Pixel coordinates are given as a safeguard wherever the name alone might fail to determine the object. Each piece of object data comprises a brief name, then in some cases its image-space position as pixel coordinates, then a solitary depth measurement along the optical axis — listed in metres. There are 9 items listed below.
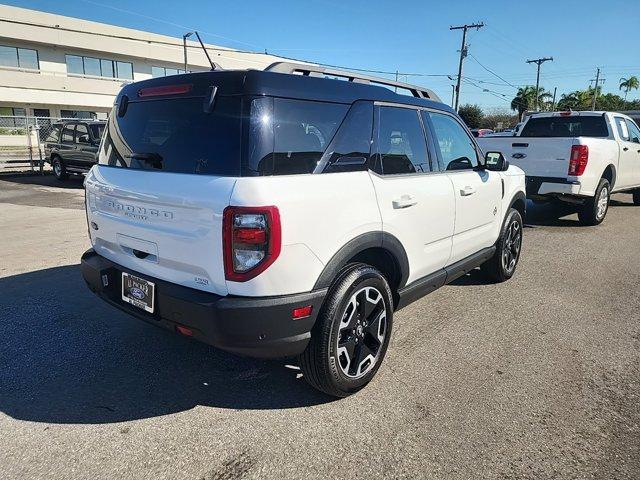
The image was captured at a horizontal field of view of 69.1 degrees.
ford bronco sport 2.39
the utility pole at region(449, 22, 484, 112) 39.54
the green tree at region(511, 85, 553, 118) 67.25
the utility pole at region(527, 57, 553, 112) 57.25
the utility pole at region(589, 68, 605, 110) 72.39
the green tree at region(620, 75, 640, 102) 88.88
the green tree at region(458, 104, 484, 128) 55.83
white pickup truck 7.89
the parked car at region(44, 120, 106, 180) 13.47
